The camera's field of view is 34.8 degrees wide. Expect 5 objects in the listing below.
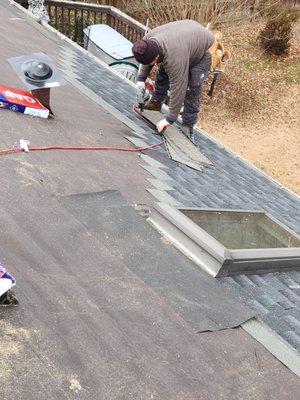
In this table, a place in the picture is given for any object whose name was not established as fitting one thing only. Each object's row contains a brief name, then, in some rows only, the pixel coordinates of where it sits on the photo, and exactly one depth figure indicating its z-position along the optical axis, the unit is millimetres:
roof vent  4430
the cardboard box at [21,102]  4520
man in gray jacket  5391
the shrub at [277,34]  19062
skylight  3246
